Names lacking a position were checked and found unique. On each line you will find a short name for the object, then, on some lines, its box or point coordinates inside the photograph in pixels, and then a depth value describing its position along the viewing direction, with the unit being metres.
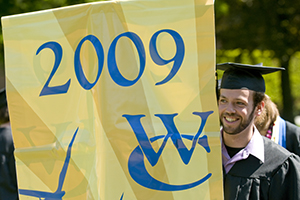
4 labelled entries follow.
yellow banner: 3.74
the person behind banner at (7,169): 7.15
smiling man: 4.76
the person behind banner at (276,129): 6.98
